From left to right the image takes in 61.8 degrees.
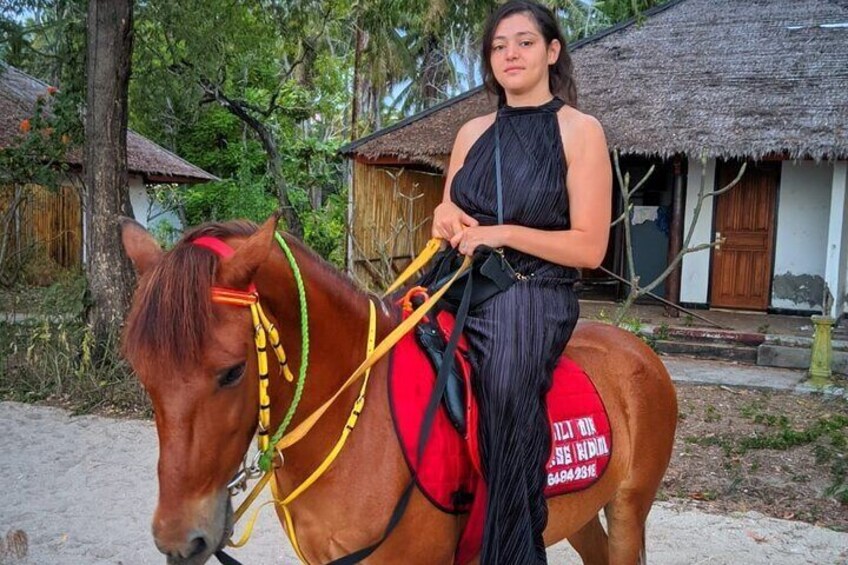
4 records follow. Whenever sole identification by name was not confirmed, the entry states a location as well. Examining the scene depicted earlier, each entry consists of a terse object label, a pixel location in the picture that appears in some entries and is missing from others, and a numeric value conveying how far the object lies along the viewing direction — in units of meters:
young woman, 1.92
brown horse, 1.43
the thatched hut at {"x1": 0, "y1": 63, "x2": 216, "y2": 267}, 14.55
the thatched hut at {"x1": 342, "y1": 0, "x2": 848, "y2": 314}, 9.70
